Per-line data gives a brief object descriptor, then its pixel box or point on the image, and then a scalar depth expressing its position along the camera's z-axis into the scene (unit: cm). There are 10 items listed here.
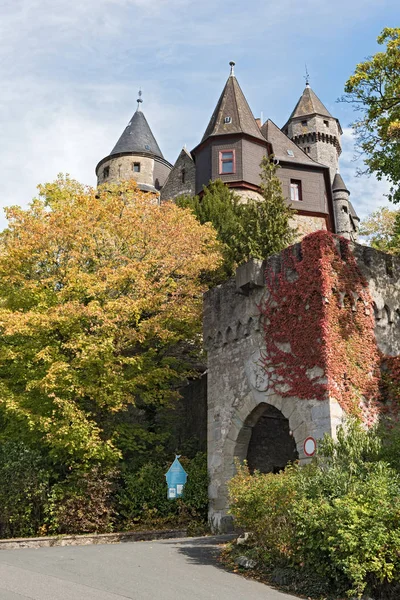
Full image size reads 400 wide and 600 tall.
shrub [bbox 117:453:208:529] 1559
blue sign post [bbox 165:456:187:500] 1580
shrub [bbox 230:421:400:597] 784
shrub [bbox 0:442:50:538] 1559
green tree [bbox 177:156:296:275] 2272
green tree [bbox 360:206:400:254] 3787
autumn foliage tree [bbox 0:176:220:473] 1564
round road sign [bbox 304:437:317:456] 1230
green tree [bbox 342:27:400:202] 1552
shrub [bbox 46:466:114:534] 1509
